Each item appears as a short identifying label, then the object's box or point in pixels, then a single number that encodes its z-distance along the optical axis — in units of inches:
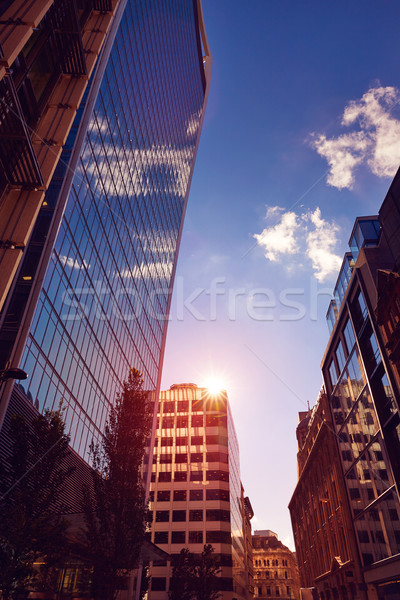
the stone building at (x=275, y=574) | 4532.0
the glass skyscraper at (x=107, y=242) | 876.6
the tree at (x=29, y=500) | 526.0
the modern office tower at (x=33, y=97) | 287.4
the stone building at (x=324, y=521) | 1620.3
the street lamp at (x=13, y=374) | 463.5
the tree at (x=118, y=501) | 772.0
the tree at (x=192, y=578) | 1831.9
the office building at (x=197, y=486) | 2650.1
